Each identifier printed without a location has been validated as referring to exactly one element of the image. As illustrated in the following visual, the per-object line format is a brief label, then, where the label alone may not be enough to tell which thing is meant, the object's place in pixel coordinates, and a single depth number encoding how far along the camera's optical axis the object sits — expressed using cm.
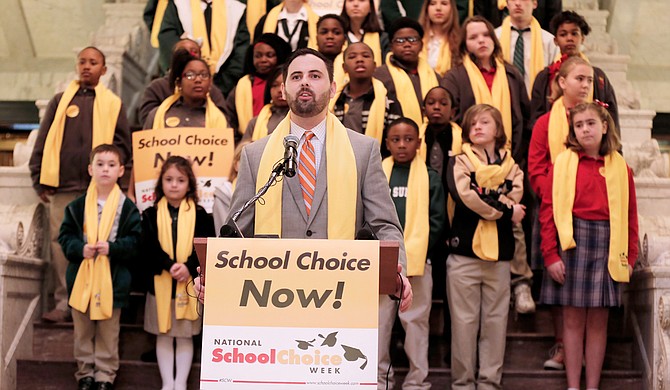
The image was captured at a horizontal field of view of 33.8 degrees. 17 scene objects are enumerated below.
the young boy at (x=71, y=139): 766
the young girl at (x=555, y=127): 731
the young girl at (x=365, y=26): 870
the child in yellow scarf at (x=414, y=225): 673
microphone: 401
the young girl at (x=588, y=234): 672
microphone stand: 398
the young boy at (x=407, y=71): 779
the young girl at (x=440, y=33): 845
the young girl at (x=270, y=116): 752
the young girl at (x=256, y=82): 818
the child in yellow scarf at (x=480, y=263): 678
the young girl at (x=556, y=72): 782
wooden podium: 384
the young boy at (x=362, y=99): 748
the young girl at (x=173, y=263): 688
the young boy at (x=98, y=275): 687
